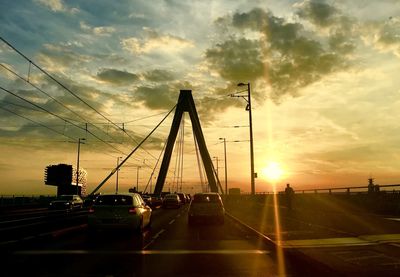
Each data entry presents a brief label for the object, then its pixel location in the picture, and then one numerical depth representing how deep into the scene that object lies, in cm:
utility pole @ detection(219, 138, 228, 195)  7432
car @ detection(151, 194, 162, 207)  5514
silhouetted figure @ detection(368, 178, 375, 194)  3215
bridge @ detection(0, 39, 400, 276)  898
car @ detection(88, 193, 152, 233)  1597
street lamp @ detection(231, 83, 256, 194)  3681
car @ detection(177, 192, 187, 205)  6819
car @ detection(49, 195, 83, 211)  4247
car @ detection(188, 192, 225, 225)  2295
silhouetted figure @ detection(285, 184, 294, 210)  2956
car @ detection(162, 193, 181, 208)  4931
